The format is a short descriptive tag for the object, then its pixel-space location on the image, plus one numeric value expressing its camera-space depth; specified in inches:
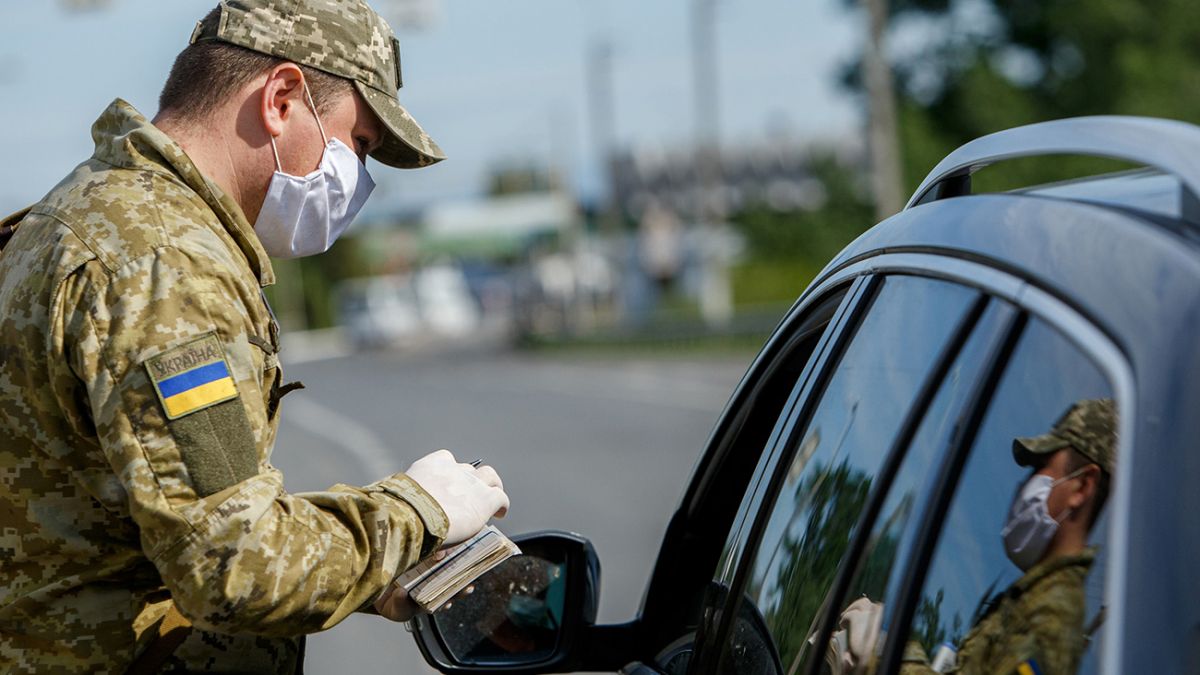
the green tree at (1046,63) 1764.3
